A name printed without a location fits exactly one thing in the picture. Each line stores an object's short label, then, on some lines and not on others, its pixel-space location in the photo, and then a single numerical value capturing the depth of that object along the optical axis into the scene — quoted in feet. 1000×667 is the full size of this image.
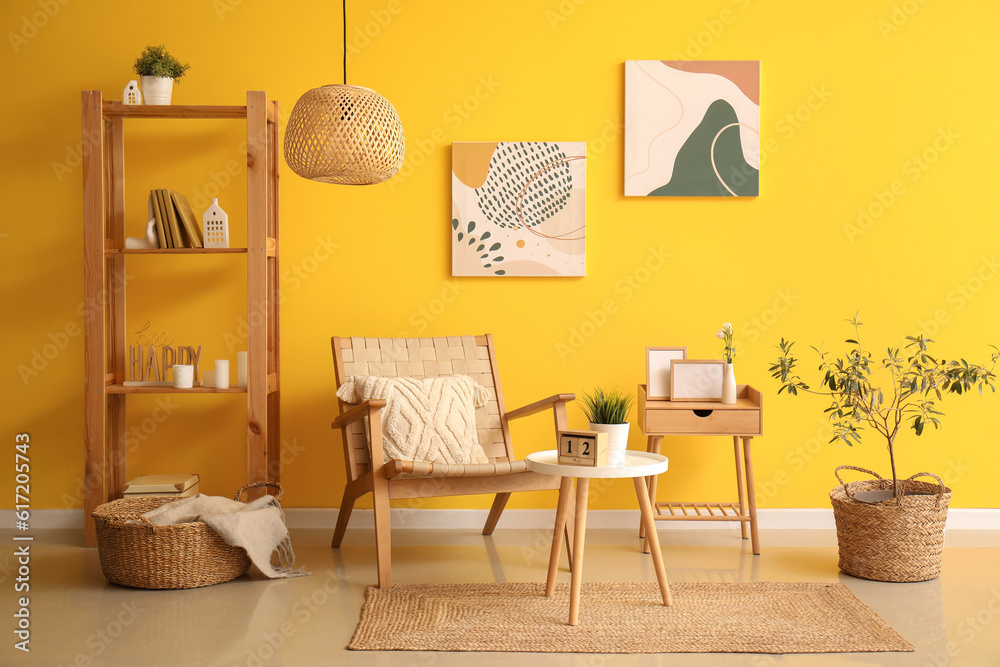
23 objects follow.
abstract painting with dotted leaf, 11.12
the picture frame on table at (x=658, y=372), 10.50
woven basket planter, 8.71
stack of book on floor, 10.09
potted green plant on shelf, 10.24
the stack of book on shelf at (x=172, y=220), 10.13
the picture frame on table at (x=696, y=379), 10.30
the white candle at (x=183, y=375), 10.09
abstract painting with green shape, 11.07
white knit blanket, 8.49
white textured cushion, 9.43
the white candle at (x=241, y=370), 10.12
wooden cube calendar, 7.42
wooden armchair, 8.42
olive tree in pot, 8.73
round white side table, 7.36
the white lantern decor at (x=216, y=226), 10.21
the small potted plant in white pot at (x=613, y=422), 7.67
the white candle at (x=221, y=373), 10.14
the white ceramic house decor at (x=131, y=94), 10.32
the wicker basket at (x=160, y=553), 8.33
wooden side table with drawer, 9.75
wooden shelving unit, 9.94
